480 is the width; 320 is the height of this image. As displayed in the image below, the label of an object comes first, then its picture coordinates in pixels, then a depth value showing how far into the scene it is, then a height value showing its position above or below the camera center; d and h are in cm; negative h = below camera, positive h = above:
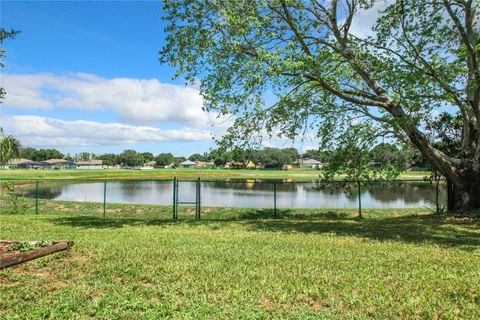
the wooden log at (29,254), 558 -141
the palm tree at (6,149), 1318 +44
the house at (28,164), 13792 -80
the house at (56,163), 15049 -45
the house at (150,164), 17250 -86
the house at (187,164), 18112 -85
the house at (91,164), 17574 -92
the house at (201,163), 18156 -37
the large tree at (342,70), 1167 +298
